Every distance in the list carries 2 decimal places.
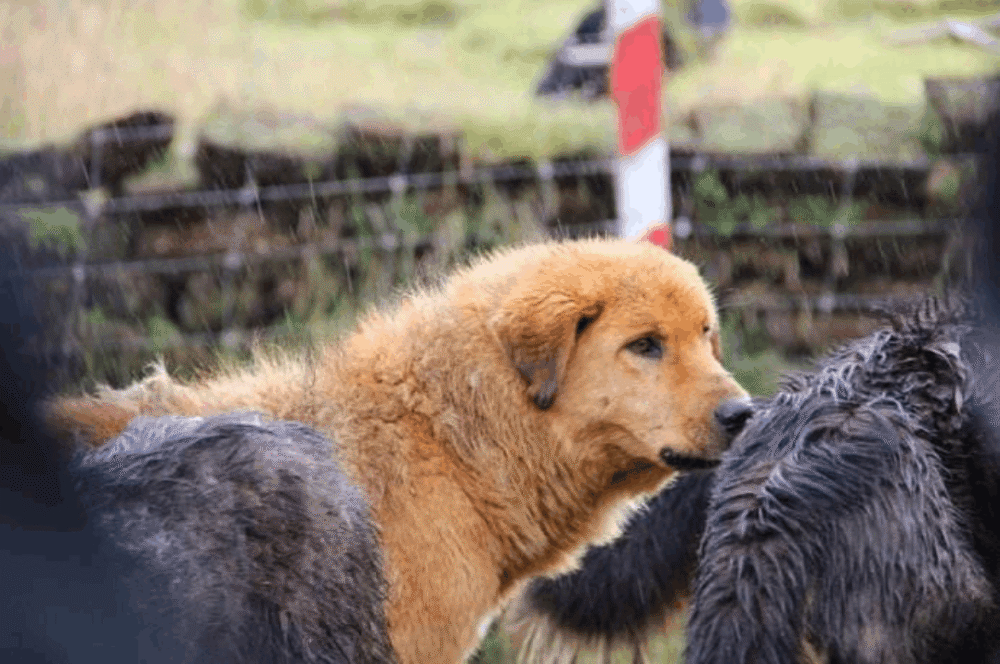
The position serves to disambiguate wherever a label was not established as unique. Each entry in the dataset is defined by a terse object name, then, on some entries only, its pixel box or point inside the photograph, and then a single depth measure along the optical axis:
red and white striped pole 16.41
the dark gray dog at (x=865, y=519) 7.45
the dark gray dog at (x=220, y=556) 6.36
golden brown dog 9.79
